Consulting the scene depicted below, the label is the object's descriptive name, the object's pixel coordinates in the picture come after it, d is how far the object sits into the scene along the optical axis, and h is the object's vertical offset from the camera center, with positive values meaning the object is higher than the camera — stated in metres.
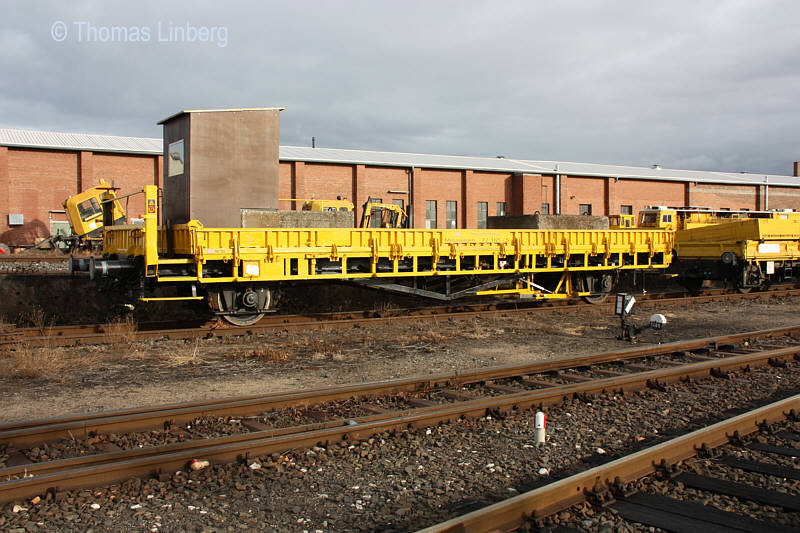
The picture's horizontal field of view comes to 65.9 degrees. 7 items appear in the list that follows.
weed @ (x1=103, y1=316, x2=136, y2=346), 10.49 -1.49
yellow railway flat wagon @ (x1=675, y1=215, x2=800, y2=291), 19.00 -0.07
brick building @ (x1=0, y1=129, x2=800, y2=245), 30.80 +4.08
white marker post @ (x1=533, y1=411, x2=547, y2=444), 5.48 -1.60
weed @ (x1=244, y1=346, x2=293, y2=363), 9.41 -1.67
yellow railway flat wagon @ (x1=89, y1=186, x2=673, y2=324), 11.15 -0.26
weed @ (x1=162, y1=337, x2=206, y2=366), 9.21 -1.68
